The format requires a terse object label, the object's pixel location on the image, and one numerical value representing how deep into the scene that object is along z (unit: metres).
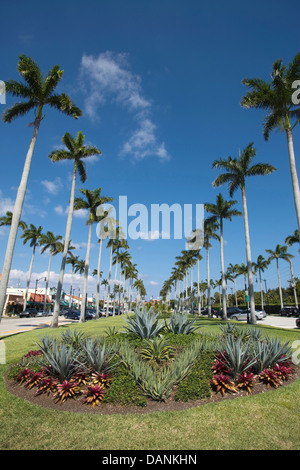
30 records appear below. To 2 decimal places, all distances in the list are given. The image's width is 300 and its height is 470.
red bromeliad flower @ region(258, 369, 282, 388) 6.06
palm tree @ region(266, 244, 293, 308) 56.54
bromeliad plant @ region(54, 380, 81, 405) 5.57
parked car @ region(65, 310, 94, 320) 39.18
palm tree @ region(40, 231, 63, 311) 53.05
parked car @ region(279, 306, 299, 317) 40.56
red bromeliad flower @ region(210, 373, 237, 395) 5.77
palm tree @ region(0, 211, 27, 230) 45.75
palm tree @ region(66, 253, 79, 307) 70.89
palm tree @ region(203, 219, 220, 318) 34.50
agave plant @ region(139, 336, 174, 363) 7.16
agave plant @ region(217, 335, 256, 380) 6.23
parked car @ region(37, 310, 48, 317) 47.29
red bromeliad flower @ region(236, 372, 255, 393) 5.84
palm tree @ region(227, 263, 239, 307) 79.50
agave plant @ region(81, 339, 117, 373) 6.26
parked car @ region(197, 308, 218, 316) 45.69
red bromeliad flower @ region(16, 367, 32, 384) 6.47
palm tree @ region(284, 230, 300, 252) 48.68
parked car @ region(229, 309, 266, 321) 31.76
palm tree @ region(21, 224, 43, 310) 50.97
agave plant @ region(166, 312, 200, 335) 9.45
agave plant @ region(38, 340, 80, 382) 6.08
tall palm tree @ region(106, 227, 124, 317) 44.68
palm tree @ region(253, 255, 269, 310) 68.84
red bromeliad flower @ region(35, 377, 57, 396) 5.91
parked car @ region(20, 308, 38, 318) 42.18
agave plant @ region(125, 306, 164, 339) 8.54
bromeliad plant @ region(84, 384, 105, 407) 5.41
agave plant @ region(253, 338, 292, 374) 6.57
